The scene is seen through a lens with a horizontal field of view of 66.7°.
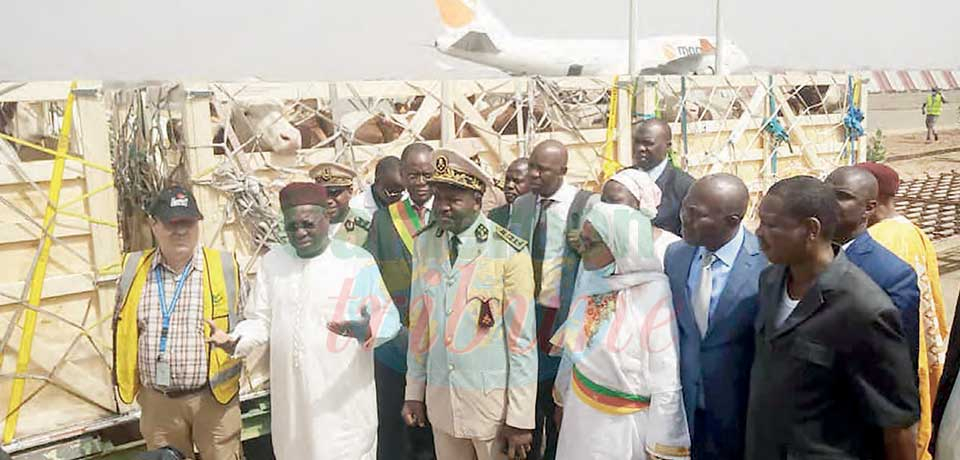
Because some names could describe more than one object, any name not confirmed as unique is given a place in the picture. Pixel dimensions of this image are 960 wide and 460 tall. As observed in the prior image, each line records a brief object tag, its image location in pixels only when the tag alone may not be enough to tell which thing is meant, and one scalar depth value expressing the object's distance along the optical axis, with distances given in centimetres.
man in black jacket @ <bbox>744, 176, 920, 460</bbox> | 186
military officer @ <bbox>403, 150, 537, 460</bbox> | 268
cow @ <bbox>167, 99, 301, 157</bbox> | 365
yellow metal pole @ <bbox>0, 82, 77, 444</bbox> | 311
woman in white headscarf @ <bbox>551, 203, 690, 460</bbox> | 227
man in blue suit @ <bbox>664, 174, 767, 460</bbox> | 228
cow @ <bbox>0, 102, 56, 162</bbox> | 349
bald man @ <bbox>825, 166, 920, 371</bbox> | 244
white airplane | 2466
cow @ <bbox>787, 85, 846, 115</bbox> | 651
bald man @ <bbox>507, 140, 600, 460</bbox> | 331
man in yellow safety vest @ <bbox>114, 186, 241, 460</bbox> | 280
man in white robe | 267
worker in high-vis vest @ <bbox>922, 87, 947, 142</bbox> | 2316
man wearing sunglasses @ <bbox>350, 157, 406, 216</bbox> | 372
